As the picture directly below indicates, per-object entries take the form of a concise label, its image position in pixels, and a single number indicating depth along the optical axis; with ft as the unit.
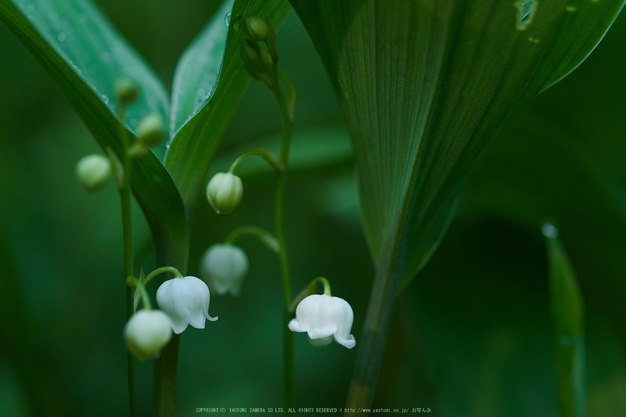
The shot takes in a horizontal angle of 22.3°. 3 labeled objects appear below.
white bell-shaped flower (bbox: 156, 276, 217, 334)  0.72
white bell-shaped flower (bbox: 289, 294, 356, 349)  0.73
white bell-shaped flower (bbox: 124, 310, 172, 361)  0.68
